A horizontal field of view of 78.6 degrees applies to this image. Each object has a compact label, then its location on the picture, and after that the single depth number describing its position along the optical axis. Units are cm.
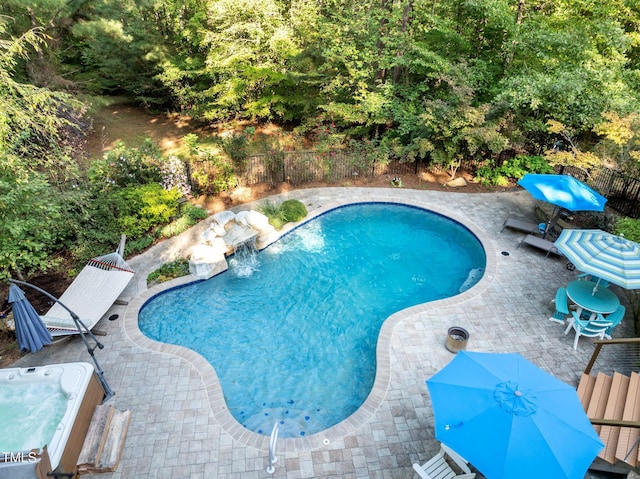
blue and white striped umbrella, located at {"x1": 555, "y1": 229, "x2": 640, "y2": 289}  769
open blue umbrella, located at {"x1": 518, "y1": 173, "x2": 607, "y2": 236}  1038
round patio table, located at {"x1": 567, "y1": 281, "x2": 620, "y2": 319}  837
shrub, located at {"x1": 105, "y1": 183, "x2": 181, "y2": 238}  1150
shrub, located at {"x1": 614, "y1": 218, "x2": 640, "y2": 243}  992
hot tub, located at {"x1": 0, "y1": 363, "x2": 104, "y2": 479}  568
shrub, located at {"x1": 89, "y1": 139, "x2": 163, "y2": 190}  1186
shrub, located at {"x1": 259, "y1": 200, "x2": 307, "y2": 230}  1248
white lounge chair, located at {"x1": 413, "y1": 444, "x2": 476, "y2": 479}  576
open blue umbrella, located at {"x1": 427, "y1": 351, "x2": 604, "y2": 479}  466
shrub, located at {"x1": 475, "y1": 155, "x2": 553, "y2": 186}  1474
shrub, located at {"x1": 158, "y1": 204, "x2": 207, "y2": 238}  1202
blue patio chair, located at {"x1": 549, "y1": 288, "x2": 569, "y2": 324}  879
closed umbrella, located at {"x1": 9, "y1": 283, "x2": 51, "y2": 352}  655
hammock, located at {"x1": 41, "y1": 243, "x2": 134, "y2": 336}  815
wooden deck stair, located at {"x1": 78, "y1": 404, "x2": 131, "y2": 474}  600
